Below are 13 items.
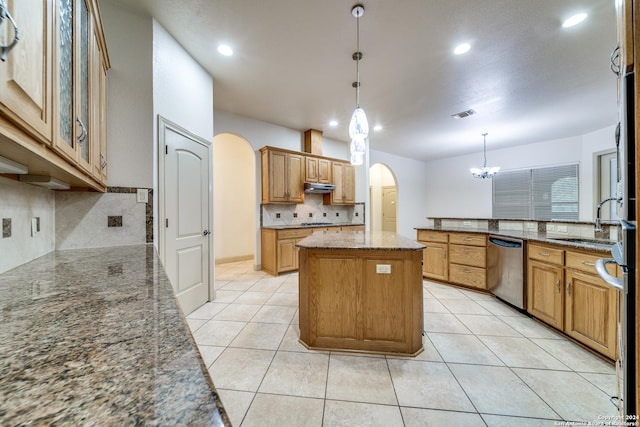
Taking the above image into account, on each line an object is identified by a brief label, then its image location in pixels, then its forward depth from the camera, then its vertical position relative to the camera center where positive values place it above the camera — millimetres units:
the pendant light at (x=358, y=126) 2074 +807
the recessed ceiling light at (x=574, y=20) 2100 +1698
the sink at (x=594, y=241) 2115 -294
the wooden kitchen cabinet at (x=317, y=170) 4875 +876
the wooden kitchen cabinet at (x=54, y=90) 645 +430
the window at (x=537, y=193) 5477 +441
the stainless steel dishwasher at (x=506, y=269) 2699 -692
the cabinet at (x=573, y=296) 1810 -735
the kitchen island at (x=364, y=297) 1896 -680
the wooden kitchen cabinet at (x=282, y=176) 4362 +682
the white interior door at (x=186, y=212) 2316 +7
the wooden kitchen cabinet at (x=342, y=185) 5348 +622
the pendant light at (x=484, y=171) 5339 +900
